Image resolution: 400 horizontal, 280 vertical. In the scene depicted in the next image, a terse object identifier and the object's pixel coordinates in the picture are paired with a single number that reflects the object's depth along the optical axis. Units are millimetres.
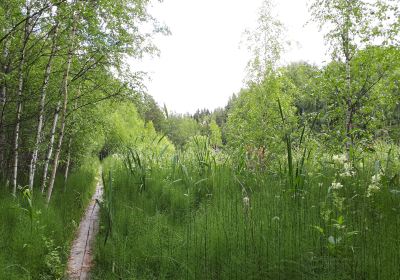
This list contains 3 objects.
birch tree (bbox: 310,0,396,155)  7719
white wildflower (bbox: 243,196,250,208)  3395
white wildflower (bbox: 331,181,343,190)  3020
